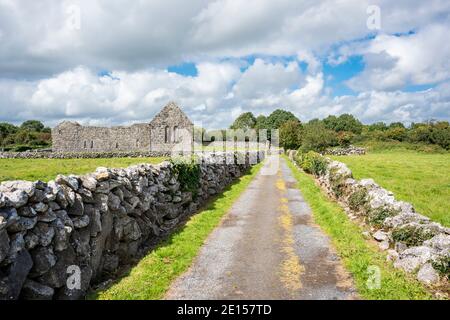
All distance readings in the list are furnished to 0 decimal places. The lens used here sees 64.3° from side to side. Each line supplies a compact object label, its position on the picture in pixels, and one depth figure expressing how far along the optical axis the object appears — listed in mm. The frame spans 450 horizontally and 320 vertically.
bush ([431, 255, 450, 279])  7561
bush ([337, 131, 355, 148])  76838
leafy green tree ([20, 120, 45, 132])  135012
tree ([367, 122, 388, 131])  134625
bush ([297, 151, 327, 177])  25812
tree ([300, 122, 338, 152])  42812
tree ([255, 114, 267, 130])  123362
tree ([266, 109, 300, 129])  122250
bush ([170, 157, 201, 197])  15297
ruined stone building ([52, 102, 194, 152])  53125
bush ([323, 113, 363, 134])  131875
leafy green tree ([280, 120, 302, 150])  59019
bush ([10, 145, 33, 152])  64312
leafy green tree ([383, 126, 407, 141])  79375
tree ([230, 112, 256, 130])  124500
